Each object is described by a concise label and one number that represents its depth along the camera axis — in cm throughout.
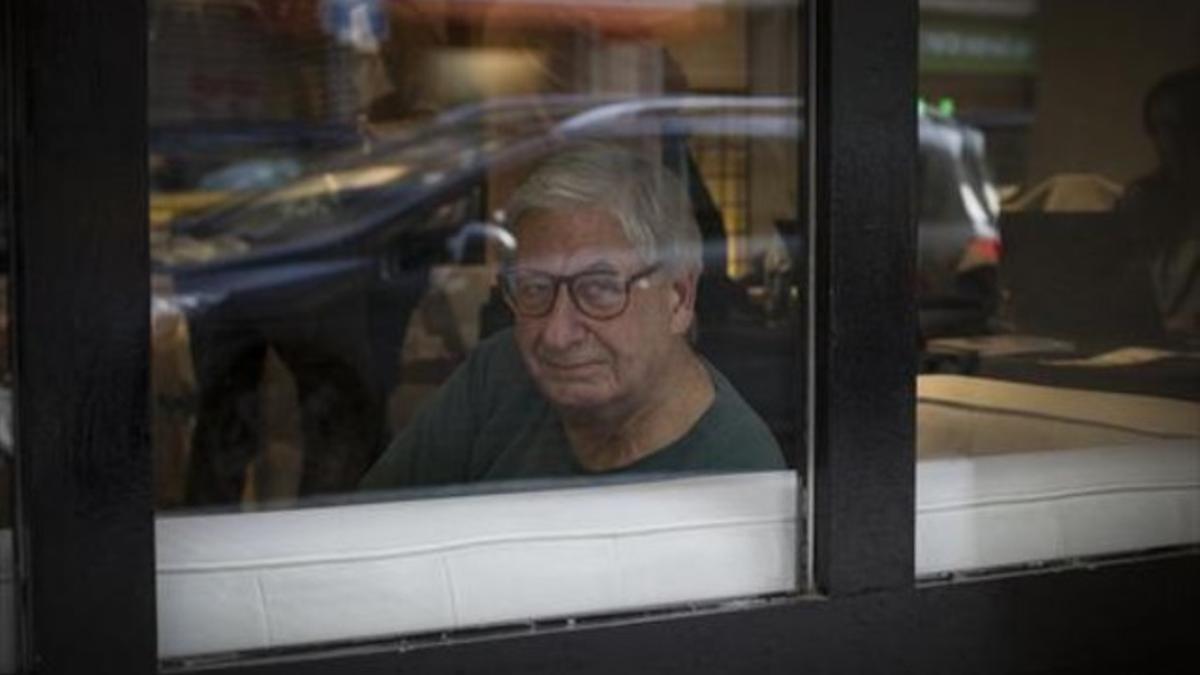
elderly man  234
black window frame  173
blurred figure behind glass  292
